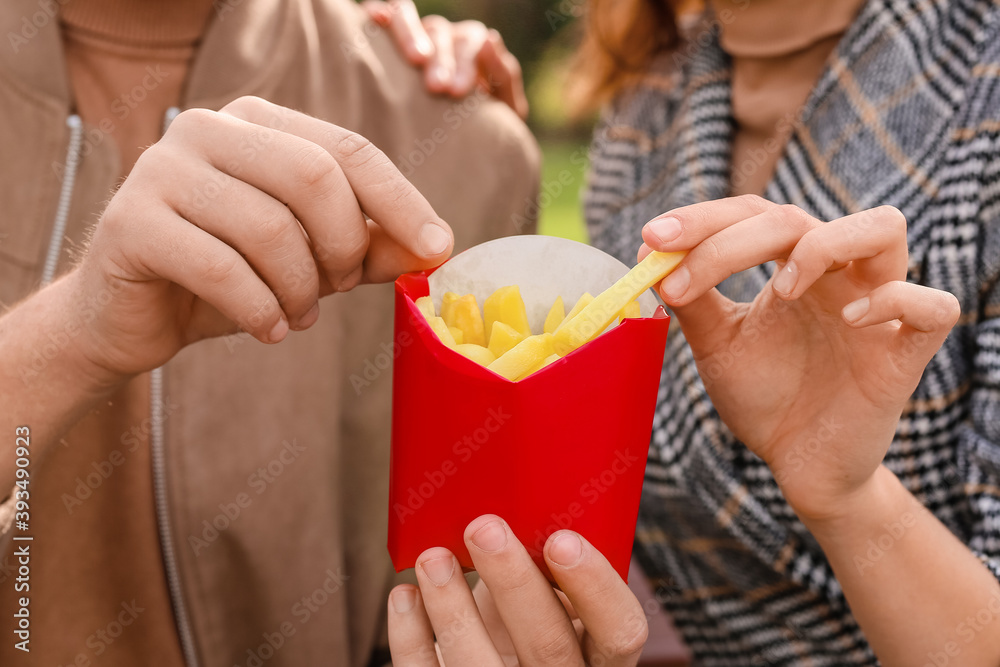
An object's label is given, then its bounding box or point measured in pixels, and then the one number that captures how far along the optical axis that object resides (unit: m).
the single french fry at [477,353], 0.51
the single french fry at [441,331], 0.51
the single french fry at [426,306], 0.52
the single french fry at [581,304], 0.52
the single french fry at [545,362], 0.50
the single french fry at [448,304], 0.53
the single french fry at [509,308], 0.53
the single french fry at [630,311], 0.51
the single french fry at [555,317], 0.54
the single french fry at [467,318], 0.53
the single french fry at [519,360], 0.50
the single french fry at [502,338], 0.51
